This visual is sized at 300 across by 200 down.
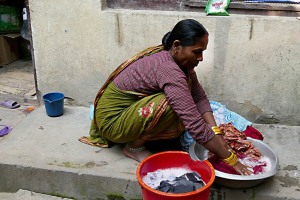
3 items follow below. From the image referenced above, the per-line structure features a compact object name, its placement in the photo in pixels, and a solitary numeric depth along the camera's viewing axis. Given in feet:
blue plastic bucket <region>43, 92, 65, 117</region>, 10.90
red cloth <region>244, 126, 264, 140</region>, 9.59
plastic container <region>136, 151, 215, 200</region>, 6.16
